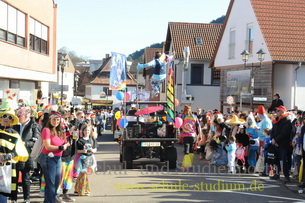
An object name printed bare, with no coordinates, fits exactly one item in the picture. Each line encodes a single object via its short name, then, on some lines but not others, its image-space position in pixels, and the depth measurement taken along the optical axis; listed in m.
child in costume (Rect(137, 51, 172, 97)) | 14.34
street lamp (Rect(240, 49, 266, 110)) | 21.73
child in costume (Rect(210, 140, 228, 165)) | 14.49
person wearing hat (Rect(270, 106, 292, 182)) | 11.54
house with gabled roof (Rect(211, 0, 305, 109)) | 24.28
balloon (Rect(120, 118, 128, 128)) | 13.87
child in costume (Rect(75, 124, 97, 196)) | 9.59
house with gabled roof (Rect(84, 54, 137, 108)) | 78.84
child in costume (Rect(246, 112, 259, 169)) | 13.67
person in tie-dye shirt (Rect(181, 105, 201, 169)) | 13.78
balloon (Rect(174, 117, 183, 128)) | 13.85
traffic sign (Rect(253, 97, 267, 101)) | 25.19
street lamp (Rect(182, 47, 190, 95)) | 38.81
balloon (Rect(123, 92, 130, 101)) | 15.11
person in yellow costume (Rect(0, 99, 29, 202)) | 7.16
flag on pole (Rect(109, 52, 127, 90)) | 14.73
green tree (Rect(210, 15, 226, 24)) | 128.35
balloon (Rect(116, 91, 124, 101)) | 15.11
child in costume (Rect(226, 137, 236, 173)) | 13.44
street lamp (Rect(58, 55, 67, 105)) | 28.13
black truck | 13.62
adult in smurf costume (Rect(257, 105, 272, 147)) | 13.25
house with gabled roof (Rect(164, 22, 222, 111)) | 41.41
